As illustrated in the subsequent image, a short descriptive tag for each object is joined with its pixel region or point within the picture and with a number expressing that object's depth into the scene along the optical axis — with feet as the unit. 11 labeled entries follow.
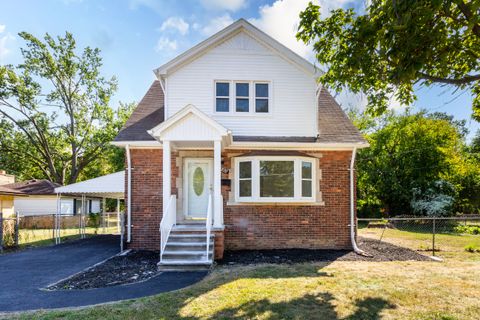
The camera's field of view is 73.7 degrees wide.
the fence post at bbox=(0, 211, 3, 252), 37.74
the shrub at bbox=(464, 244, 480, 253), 35.01
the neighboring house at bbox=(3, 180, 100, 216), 85.40
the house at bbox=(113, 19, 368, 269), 34.09
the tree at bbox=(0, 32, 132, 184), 93.25
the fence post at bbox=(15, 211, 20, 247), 41.23
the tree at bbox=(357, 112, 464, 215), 73.41
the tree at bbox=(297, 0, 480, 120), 17.19
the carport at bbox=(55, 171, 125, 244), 48.60
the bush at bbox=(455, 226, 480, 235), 54.97
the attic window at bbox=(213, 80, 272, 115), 35.83
